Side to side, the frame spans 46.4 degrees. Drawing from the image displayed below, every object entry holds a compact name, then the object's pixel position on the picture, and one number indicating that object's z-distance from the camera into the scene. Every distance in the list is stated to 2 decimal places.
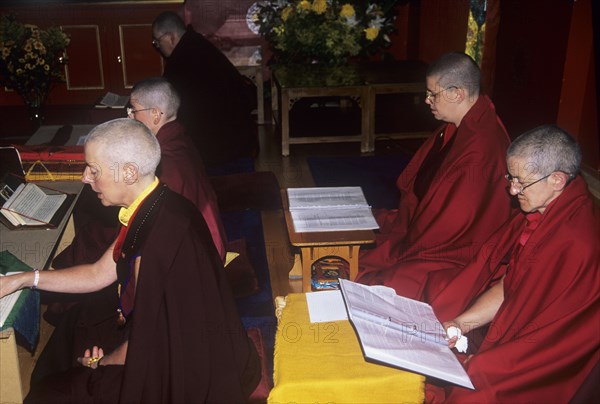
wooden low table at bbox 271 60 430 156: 6.64
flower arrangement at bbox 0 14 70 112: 5.93
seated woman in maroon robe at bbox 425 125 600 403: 2.44
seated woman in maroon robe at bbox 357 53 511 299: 3.58
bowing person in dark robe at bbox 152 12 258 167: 6.20
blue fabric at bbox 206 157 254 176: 6.52
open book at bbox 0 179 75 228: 3.34
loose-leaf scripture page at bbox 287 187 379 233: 3.56
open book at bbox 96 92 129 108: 6.19
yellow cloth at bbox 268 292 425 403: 2.39
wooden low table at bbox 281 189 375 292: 3.45
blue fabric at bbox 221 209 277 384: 3.83
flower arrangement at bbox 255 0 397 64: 7.36
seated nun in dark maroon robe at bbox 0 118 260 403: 2.43
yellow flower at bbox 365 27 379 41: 7.57
